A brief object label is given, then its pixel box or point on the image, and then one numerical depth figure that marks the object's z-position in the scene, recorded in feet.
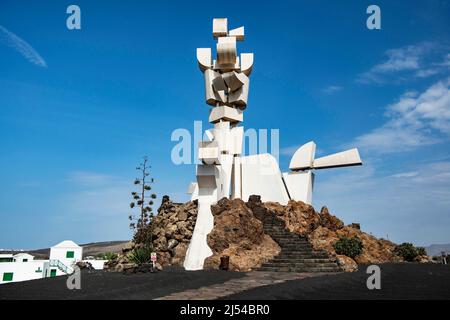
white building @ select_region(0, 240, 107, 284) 97.91
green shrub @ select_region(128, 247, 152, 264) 53.88
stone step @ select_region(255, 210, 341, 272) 48.96
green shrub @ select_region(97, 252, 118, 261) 71.90
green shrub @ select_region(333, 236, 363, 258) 64.18
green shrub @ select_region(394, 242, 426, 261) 77.41
